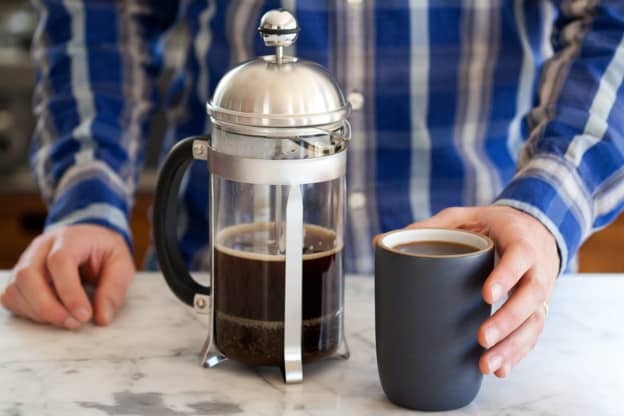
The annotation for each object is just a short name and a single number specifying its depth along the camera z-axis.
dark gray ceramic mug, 1.09
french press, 1.12
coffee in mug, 1.13
